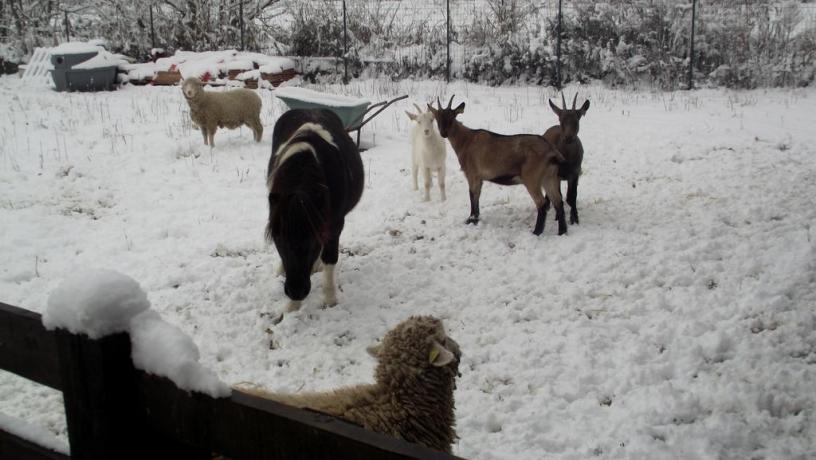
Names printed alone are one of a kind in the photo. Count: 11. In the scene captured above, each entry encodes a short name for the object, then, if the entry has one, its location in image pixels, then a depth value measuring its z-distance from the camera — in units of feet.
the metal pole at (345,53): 58.40
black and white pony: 15.85
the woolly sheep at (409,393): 8.66
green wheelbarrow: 32.24
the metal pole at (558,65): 52.95
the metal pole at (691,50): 50.06
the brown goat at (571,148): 24.36
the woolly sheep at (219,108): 35.37
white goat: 27.53
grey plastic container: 52.54
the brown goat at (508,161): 23.41
